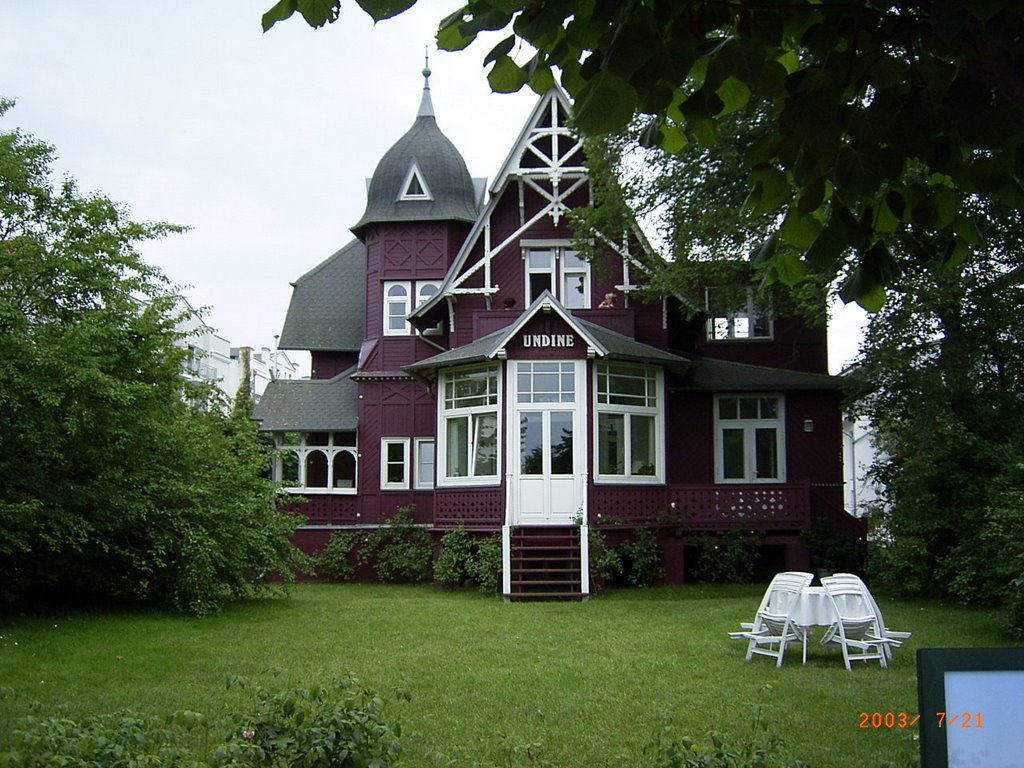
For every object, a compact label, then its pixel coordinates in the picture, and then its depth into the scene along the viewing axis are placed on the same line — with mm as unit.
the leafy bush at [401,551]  23781
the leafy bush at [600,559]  19672
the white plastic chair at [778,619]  10953
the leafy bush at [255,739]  4281
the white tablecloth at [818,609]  10820
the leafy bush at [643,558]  20466
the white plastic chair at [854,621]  10727
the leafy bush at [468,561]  19797
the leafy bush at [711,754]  4547
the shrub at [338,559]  24828
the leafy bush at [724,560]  21125
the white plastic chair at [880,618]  10957
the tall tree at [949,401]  16625
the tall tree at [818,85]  3102
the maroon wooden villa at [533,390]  20641
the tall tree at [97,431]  12398
